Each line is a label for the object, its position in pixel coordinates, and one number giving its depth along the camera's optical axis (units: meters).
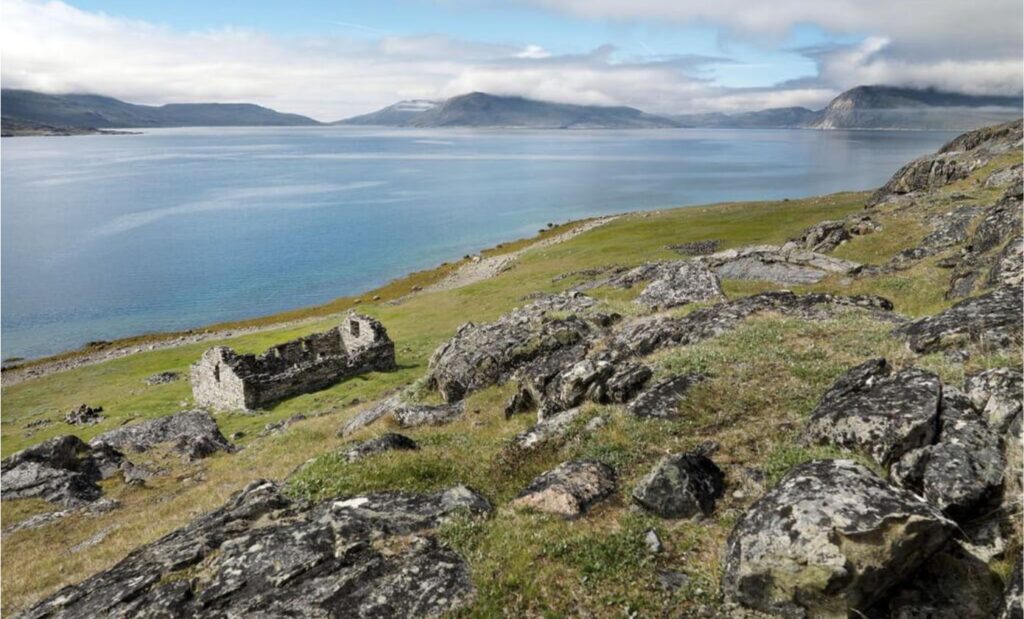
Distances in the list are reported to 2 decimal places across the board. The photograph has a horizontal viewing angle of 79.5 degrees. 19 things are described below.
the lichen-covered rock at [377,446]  17.19
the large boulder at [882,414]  12.09
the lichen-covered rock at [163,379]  56.10
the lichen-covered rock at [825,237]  52.97
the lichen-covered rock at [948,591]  9.15
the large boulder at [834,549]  9.23
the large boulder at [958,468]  10.38
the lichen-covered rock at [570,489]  13.29
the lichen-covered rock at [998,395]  11.75
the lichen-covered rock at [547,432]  17.09
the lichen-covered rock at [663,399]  16.89
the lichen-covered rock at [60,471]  28.16
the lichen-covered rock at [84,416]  45.06
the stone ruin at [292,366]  42.94
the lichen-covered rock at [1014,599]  8.02
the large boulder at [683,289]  33.50
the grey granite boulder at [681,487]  12.57
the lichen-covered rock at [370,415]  26.89
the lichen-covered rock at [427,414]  23.86
